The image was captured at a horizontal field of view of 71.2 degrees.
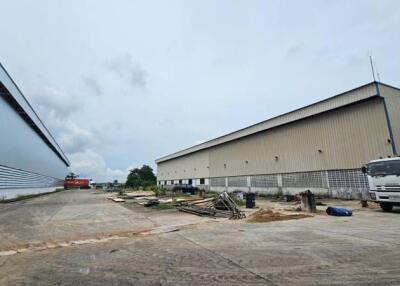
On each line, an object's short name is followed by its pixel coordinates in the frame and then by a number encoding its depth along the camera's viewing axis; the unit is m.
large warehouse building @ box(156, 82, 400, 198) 19.03
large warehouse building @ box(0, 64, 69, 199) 26.09
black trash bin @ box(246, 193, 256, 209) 17.48
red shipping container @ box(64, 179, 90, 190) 88.12
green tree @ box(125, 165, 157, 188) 90.18
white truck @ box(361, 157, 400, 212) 12.74
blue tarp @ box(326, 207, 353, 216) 12.63
